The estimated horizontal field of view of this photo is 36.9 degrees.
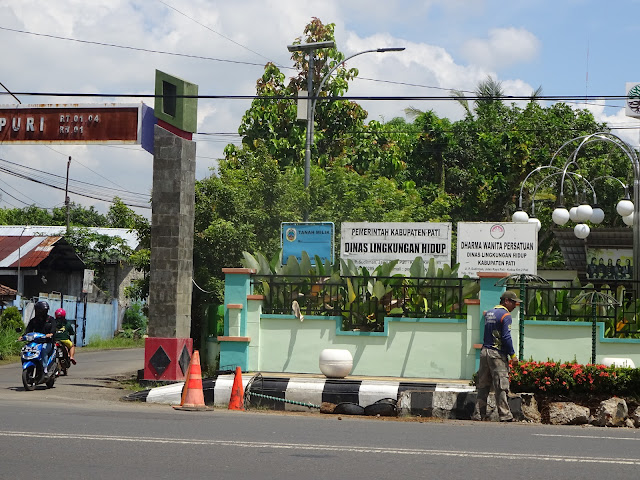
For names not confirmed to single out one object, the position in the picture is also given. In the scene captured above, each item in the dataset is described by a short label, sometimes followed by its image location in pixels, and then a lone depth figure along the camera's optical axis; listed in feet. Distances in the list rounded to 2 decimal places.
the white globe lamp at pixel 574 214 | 78.19
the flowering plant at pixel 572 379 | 45.03
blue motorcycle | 56.08
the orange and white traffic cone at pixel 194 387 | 46.44
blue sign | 65.19
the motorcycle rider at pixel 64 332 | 68.93
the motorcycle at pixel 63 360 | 67.56
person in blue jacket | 43.86
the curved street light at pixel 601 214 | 66.44
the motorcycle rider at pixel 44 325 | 57.36
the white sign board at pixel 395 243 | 61.82
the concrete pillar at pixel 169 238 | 58.49
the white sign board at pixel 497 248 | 59.72
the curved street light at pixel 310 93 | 79.25
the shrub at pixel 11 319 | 98.68
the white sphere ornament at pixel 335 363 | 51.72
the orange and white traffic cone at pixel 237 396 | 47.32
